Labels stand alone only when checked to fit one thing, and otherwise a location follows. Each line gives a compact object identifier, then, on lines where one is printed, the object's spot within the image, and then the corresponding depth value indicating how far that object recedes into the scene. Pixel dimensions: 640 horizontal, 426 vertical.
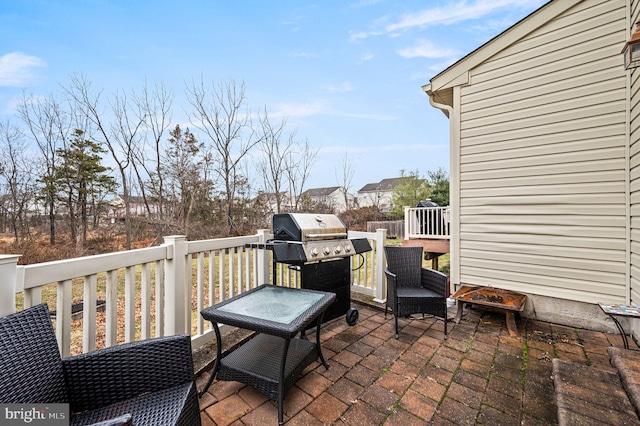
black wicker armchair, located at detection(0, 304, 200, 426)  1.04
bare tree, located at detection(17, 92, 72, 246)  6.95
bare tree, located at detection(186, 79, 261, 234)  7.90
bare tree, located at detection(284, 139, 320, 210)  9.47
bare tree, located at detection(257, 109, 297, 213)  8.90
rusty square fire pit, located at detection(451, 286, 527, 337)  2.95
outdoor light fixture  1.95
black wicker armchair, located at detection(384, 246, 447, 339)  2.89
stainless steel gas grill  2.47
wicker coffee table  1.72
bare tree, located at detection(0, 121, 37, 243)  6.98
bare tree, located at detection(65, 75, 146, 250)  6.90
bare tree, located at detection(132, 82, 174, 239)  7.38
